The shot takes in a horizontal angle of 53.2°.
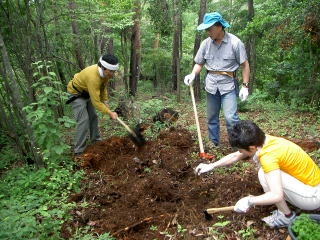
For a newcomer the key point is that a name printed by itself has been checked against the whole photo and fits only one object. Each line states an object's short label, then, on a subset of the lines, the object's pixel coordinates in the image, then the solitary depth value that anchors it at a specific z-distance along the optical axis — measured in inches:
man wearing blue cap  187.8
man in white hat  213.9
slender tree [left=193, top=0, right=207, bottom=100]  518.0
